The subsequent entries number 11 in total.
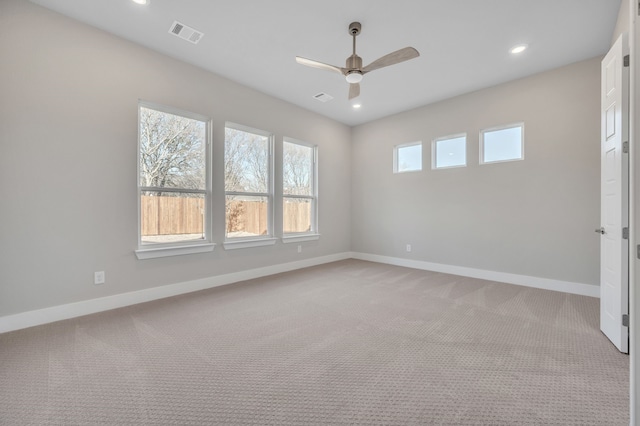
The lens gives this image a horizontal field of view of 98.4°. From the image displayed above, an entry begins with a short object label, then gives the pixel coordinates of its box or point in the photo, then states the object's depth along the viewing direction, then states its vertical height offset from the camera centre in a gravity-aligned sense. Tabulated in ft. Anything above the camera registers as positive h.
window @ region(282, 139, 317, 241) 16.42 +1.45
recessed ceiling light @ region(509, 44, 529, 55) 10.48 +6.24
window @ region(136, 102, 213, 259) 10.87 +1.31
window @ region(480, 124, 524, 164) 13.42 +3.36
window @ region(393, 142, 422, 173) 17.02 +3.40
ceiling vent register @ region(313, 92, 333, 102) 14.80 +6.30
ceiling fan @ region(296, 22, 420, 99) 8.47 +4.74
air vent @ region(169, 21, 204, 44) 9.39 +6.33
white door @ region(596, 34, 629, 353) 6.95 +0.38
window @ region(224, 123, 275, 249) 13.51 +1.39
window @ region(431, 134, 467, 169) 15.20 +3.36
